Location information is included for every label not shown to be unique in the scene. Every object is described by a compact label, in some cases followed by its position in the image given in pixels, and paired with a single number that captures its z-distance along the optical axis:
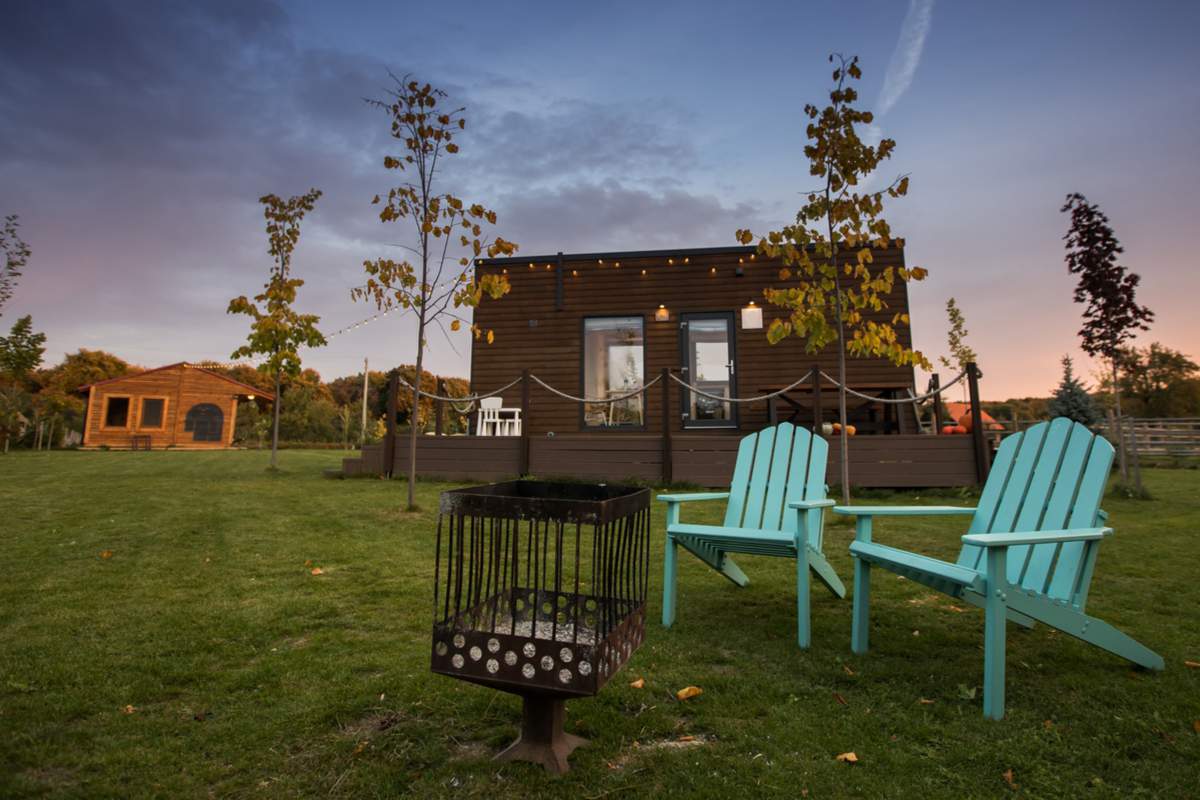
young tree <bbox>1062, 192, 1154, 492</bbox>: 7.07
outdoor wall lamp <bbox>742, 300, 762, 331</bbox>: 9.66
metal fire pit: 1.44
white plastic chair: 9.64
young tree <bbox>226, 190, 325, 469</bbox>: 9.61
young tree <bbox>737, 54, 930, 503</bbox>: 4.95
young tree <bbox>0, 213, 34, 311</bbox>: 7.09
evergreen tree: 11.55
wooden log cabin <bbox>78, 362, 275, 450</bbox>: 20.80
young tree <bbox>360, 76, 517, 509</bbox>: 5.89
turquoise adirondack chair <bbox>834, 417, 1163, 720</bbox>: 1.89
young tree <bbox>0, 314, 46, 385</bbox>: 7.75
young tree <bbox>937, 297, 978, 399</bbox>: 12.35
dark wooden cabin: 9.29
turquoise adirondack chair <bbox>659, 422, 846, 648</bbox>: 2.57
